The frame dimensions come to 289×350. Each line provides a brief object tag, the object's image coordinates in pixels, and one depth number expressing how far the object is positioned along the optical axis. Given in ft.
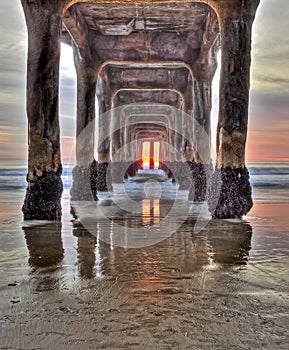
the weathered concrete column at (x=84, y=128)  33.81
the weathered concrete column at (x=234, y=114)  22.31
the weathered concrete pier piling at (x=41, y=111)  21.50
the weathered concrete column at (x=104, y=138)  47.29
